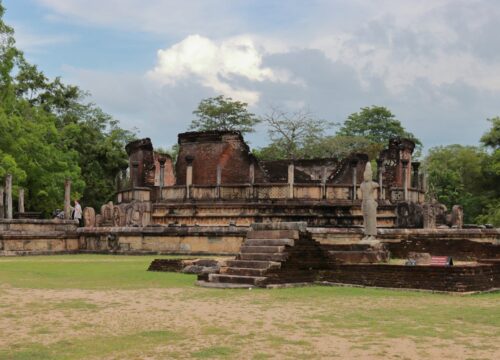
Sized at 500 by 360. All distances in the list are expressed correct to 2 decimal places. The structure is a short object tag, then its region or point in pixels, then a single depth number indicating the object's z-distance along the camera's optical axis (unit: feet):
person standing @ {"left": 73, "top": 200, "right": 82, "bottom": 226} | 98.72
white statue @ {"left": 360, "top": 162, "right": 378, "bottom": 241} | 58.59
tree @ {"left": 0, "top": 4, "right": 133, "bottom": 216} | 100.78
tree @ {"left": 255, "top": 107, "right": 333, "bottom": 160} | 191.31
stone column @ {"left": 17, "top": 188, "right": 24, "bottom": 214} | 104.01
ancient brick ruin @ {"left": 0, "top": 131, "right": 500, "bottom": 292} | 44.34
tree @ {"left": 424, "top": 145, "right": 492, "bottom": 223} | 171.83
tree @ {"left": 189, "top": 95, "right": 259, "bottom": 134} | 203.31
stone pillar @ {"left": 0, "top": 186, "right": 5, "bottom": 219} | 101.67
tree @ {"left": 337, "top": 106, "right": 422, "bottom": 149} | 219.61
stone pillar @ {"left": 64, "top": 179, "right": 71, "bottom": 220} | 94.07
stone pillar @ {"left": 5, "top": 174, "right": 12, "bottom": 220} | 89.86
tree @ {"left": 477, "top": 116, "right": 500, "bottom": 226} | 163.53
